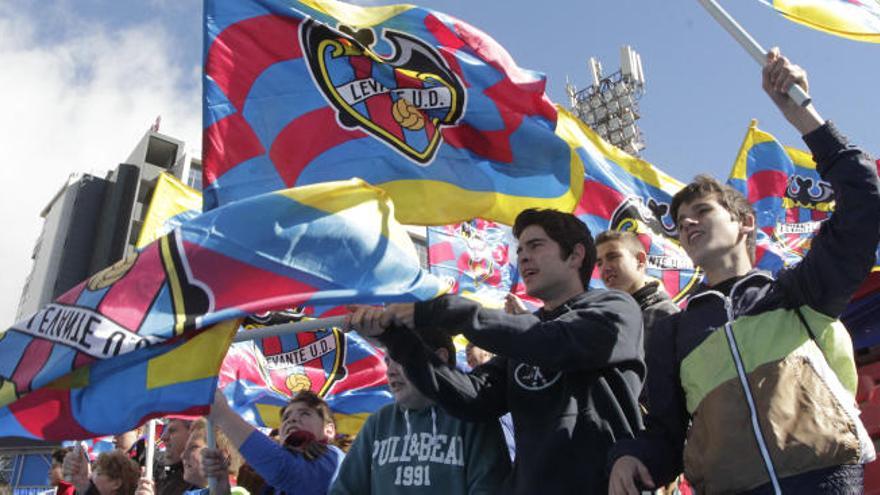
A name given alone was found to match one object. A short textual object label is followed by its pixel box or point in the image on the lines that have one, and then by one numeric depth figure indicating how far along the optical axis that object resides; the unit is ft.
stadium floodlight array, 203.21
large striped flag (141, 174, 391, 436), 23.75
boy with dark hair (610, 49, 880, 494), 6.42
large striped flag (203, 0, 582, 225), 14.39
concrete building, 152.56
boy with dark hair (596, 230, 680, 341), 13.10
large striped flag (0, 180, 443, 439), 9.98
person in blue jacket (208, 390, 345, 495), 10.65
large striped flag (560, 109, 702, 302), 21.20
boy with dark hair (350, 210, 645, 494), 8.10
